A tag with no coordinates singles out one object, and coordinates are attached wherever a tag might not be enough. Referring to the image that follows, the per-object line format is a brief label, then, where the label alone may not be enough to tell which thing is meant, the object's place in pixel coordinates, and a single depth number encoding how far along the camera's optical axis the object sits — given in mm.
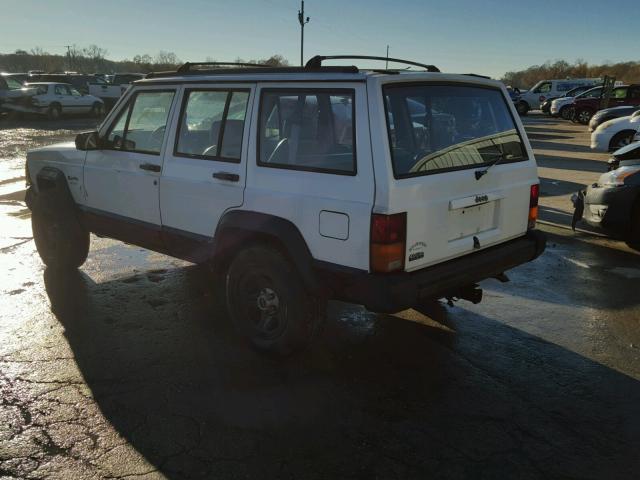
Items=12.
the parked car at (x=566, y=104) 27206
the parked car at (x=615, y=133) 14039
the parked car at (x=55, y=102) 22531
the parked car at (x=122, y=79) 28725
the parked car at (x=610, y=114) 17953
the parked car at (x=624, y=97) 22720
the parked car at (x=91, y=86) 27172
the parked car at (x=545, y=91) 34688
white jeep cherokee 3170
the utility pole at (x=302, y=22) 44906
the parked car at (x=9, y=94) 22328
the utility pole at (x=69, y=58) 106000
